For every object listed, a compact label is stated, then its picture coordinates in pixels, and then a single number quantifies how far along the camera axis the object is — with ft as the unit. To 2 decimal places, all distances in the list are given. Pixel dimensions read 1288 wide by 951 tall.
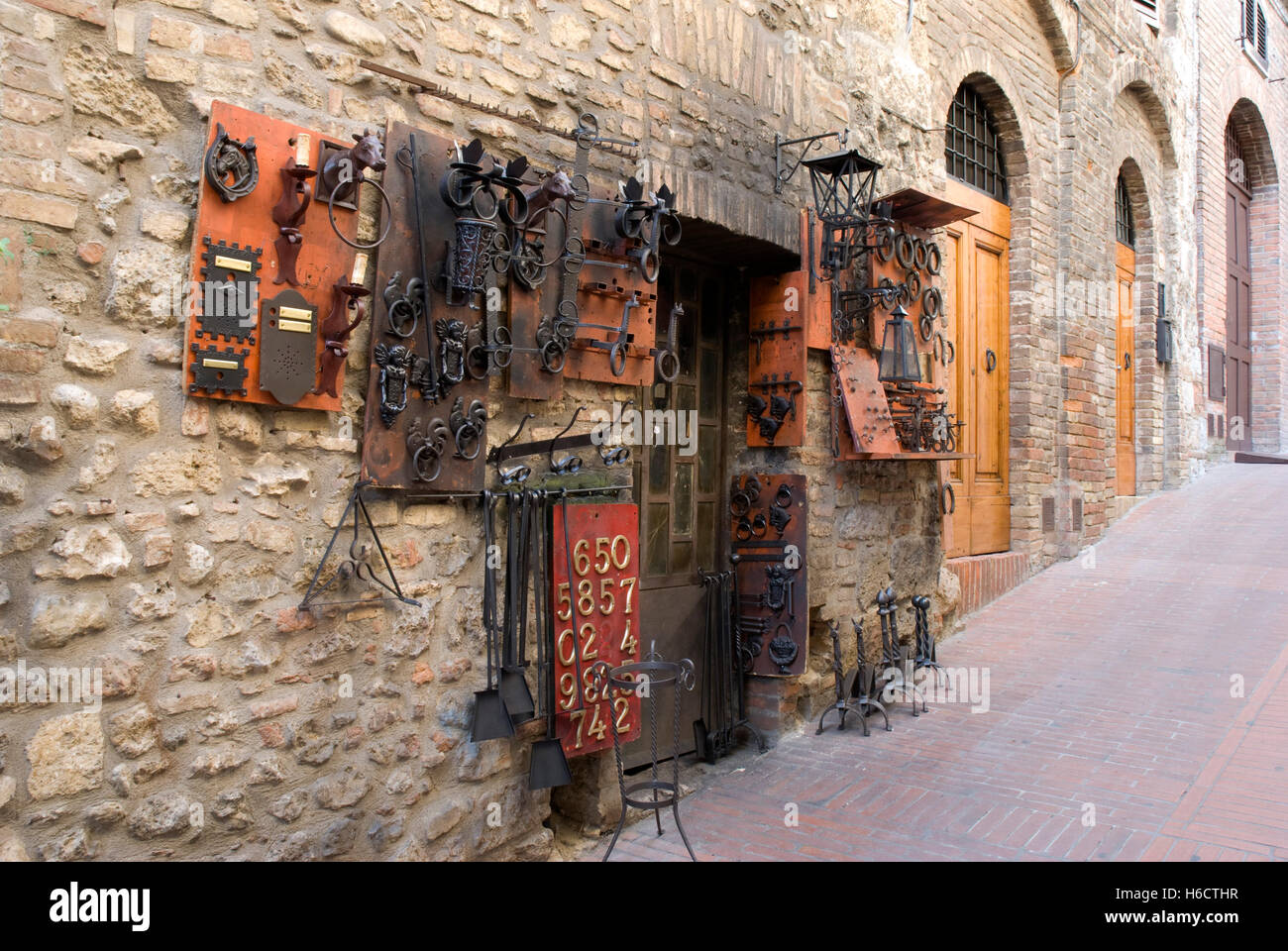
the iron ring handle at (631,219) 13.12
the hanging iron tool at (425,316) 10.45
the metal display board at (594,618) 12.43
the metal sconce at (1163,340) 34.63
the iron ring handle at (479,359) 11.12
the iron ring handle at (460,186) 10.67
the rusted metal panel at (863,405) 17.92
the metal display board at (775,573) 17.13
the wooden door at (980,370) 25.30
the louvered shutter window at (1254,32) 41.83
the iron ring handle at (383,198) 9.52
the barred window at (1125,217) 34.42
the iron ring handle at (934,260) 20.11
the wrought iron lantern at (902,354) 18.47
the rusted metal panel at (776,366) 17.20
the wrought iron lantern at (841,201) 16.94
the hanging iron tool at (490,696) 11.25
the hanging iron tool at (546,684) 11.96
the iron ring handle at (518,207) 11.37
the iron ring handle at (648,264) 13.46
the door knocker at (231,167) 8.64
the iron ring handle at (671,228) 13.83
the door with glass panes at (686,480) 16.01
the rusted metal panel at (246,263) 8.66
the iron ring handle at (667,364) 14.73
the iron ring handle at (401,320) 10.27
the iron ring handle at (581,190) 12.56
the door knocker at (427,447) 10.53
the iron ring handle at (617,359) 13.29
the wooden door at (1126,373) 33.83
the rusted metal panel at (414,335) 10.23
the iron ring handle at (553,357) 12.21
